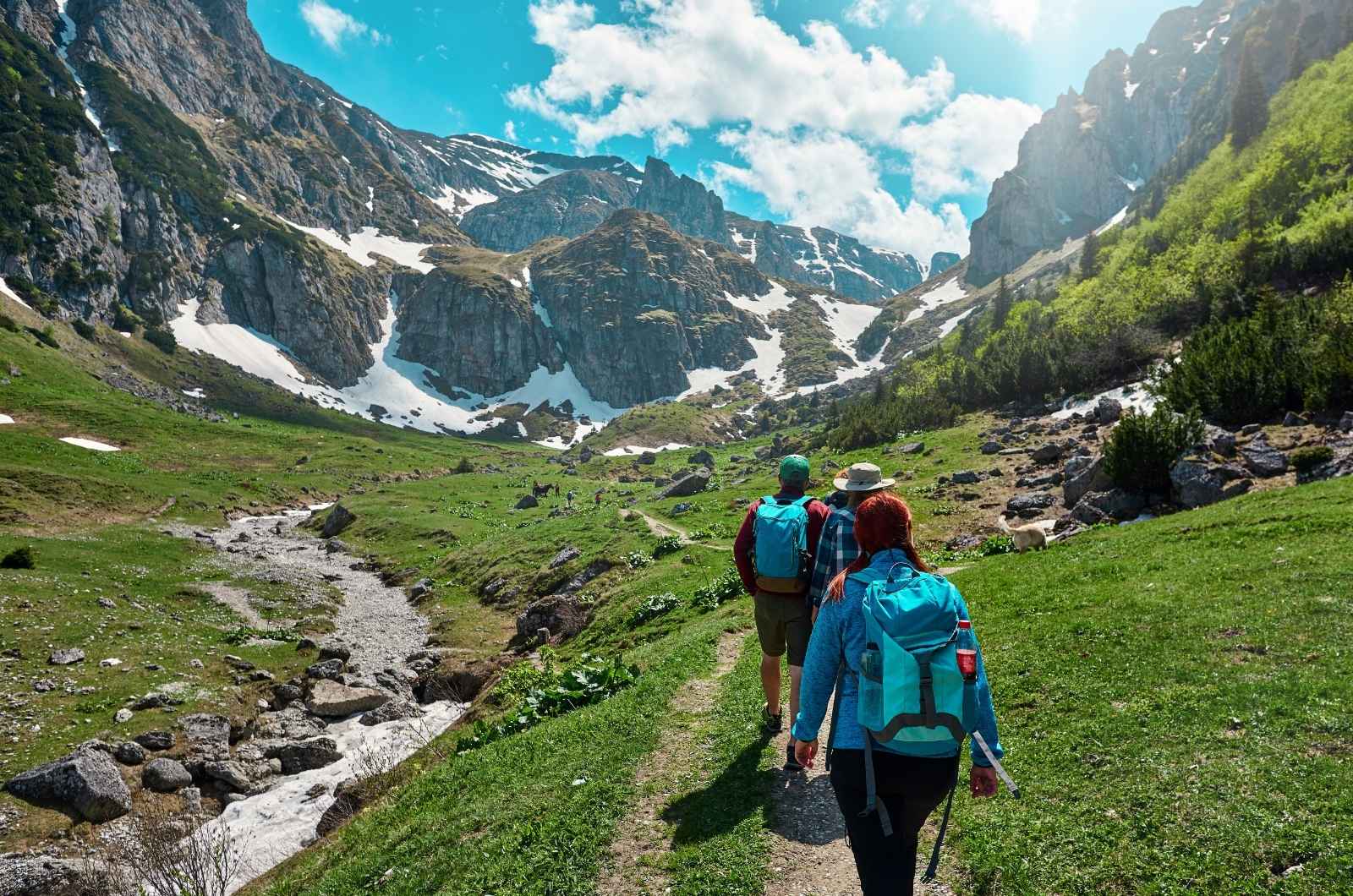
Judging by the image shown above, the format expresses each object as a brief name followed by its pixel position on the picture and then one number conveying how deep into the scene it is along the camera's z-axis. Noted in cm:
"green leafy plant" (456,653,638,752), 1612
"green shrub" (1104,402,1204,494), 2650
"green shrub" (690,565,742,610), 2569
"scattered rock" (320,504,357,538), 6831
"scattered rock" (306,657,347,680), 2734
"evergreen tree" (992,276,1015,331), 13450
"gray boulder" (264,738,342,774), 2097
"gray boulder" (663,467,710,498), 6650
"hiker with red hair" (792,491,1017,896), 465
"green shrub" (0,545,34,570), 3259
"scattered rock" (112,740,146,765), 1905
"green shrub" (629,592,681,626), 2689
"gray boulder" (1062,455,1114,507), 2903
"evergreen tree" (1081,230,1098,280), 13275
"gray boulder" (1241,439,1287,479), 2530
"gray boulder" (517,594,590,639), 2998
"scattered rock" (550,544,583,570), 3988
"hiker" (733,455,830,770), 1001
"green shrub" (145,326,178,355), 18150
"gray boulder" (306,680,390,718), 2458
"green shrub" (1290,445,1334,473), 2384
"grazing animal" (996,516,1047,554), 2400
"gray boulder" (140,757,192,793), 1855
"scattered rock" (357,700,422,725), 2412
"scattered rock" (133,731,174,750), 2003
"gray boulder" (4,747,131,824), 1667
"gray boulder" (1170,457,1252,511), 2428
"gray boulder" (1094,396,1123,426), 4578
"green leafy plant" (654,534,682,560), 3634
